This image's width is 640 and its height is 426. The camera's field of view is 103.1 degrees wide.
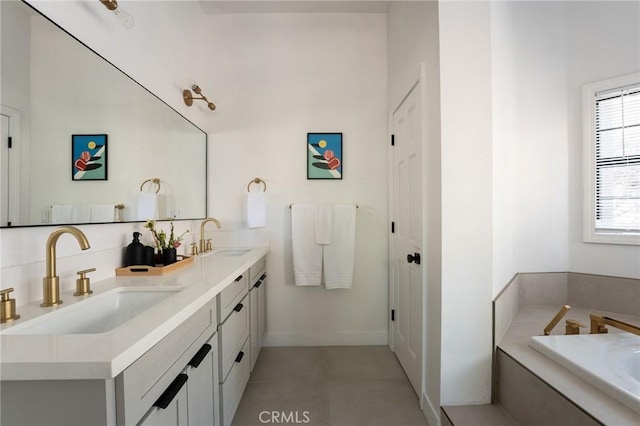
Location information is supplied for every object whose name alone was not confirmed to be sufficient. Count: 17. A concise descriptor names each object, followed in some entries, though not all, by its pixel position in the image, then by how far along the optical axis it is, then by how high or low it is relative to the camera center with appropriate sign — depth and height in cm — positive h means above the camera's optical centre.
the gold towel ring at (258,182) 229 +29
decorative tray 127 -28
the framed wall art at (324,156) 232 +53
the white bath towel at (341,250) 223 -32
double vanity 56 -39
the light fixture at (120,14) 112 +94
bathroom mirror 84 +35
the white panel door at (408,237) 159 -17
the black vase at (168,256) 142 -24
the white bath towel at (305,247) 223 -30
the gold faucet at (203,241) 202 -21
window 155 +33
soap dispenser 133 -21
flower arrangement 144 -13
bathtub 87 -61
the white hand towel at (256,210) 221 +3
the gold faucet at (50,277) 85 -21
